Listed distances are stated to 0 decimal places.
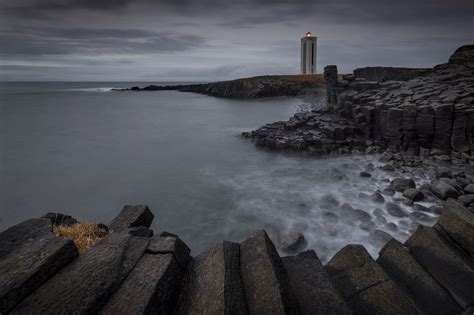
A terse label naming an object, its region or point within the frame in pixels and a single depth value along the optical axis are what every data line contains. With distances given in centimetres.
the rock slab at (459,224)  427
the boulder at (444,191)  852
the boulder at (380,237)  671
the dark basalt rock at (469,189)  855
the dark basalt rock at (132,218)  530
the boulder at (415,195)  862
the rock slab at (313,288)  321
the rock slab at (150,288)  281
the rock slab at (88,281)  271
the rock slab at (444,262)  378
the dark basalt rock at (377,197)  890
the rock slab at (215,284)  294
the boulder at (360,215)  788
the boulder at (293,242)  670
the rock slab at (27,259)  274
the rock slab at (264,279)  293
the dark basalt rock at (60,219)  543
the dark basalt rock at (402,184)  942
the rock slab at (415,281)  362
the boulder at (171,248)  366
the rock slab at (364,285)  337
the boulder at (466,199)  786
